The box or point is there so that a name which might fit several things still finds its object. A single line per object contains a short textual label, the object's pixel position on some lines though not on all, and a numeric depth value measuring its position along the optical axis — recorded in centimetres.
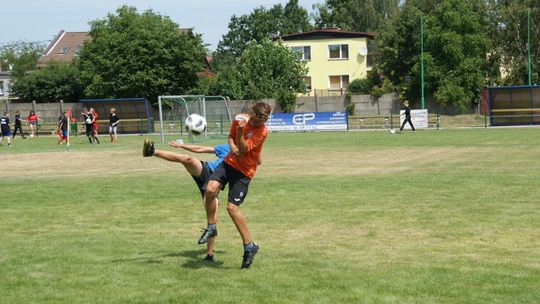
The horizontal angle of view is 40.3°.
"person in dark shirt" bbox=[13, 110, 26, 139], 4153
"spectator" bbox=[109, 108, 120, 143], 3573
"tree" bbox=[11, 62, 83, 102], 6731
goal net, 3691
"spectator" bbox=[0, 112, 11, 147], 3517
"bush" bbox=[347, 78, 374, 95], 6656
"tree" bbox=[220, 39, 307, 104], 6197
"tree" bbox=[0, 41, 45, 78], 10225
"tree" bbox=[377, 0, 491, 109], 5678
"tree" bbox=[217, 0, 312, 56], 11306
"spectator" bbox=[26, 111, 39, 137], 4492
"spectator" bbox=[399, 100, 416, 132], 4134
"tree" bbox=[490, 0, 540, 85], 5928
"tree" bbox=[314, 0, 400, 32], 8156
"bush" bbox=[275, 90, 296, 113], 5819
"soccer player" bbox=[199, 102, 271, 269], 790
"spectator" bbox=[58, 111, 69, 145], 3444
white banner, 4641
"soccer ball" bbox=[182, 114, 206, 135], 905
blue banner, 4691
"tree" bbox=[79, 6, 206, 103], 5819
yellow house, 7138
